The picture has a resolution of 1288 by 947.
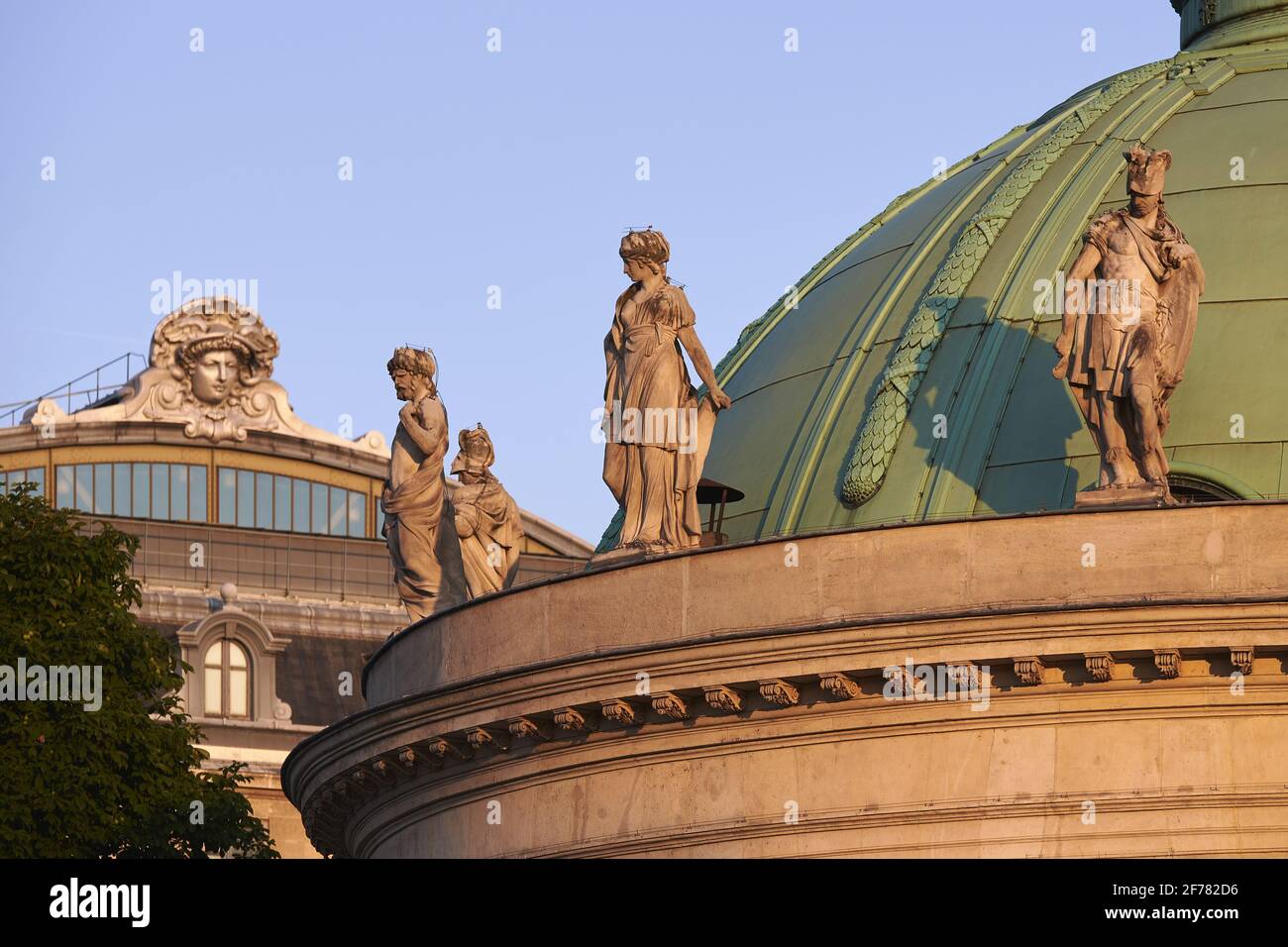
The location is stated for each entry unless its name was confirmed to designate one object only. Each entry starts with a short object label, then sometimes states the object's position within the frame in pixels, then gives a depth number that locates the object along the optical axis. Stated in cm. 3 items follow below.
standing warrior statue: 3850
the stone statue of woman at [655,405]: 3975
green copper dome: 4378
